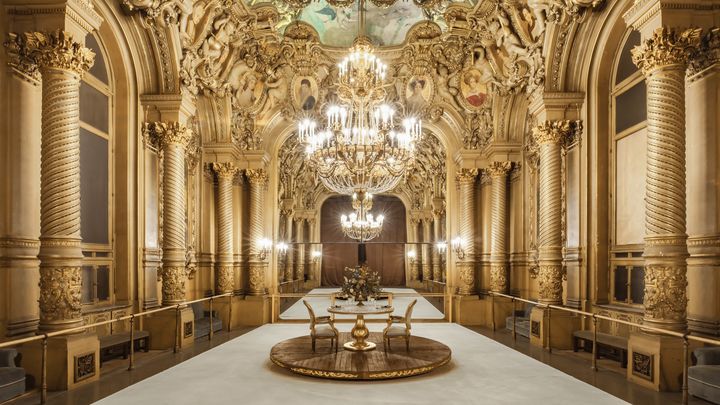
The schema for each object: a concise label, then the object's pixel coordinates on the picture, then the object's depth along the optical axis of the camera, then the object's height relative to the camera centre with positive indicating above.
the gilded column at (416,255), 31.14 -1.98
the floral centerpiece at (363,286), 10.83 -1.42
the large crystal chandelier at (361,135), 8.85 +1.50
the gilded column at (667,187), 6.21 +0.41
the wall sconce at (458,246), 14.62 -0.68
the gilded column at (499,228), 13.39 -0.16
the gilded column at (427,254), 29.25 -1.79
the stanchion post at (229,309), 12.76 -2.09
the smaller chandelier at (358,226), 18.30 -0.14
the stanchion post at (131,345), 7.69 -1.80
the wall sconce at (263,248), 14.58 -0.71
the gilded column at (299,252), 28.05 -1.59
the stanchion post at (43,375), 5.72 -1.65
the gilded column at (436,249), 26.28 -1.42
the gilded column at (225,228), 13.50 -0.17
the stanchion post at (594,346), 7.59 -1.79
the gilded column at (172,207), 9.66 +0.29
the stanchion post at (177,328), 9.41 -1.91
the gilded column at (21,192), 6.36 +0.38
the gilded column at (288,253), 25.28 -1.50
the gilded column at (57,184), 6.30 +0.46
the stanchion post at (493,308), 12.97 -2.14
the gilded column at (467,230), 14.31 -0.23
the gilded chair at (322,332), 8.63 -1.82
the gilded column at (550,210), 9.59 +0.22
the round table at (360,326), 8.71 -1.73
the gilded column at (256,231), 14.30 -0.25
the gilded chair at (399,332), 8.58 -1.80
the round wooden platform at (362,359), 7.18 -2.06
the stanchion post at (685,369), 5.52 -1.55
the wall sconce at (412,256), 31.73 -2.05
